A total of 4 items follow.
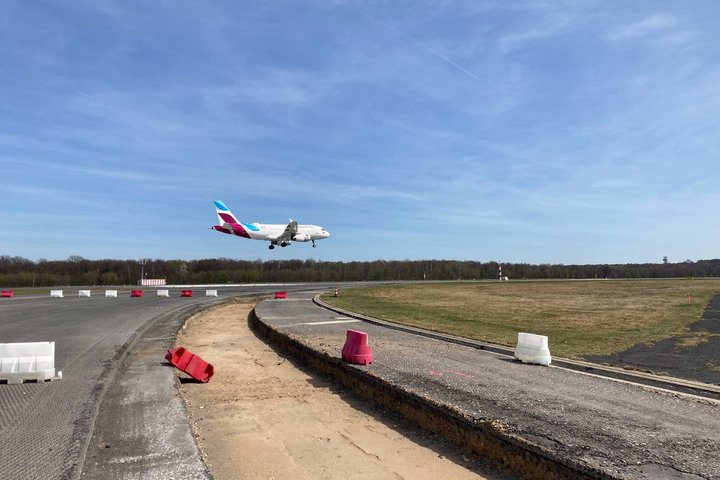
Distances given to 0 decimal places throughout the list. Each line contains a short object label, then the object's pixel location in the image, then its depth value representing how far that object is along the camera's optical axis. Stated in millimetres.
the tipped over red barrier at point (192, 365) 10164
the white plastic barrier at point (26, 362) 8445
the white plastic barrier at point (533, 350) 10750
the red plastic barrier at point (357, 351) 10391
